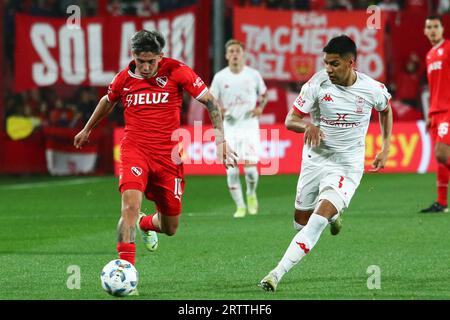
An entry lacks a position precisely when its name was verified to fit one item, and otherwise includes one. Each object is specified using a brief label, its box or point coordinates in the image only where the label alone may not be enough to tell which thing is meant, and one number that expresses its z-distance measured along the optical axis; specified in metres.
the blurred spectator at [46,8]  23.05
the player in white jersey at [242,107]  14.51
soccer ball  7.42
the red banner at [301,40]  22.72
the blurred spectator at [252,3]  24.13
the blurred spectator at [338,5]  24.44
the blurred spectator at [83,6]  24.20
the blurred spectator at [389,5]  24.89
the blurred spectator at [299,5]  23.91
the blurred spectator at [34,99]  23.81
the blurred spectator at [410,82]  23.73
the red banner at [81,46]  22.59
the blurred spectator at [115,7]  24.54
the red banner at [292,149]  21.34
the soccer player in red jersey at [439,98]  13.67
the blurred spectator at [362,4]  24.66
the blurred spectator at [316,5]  23.91
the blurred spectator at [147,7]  24.55
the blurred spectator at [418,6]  24.58
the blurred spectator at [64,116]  23.11
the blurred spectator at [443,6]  24.58
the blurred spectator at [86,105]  23.30
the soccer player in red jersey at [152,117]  8.20
